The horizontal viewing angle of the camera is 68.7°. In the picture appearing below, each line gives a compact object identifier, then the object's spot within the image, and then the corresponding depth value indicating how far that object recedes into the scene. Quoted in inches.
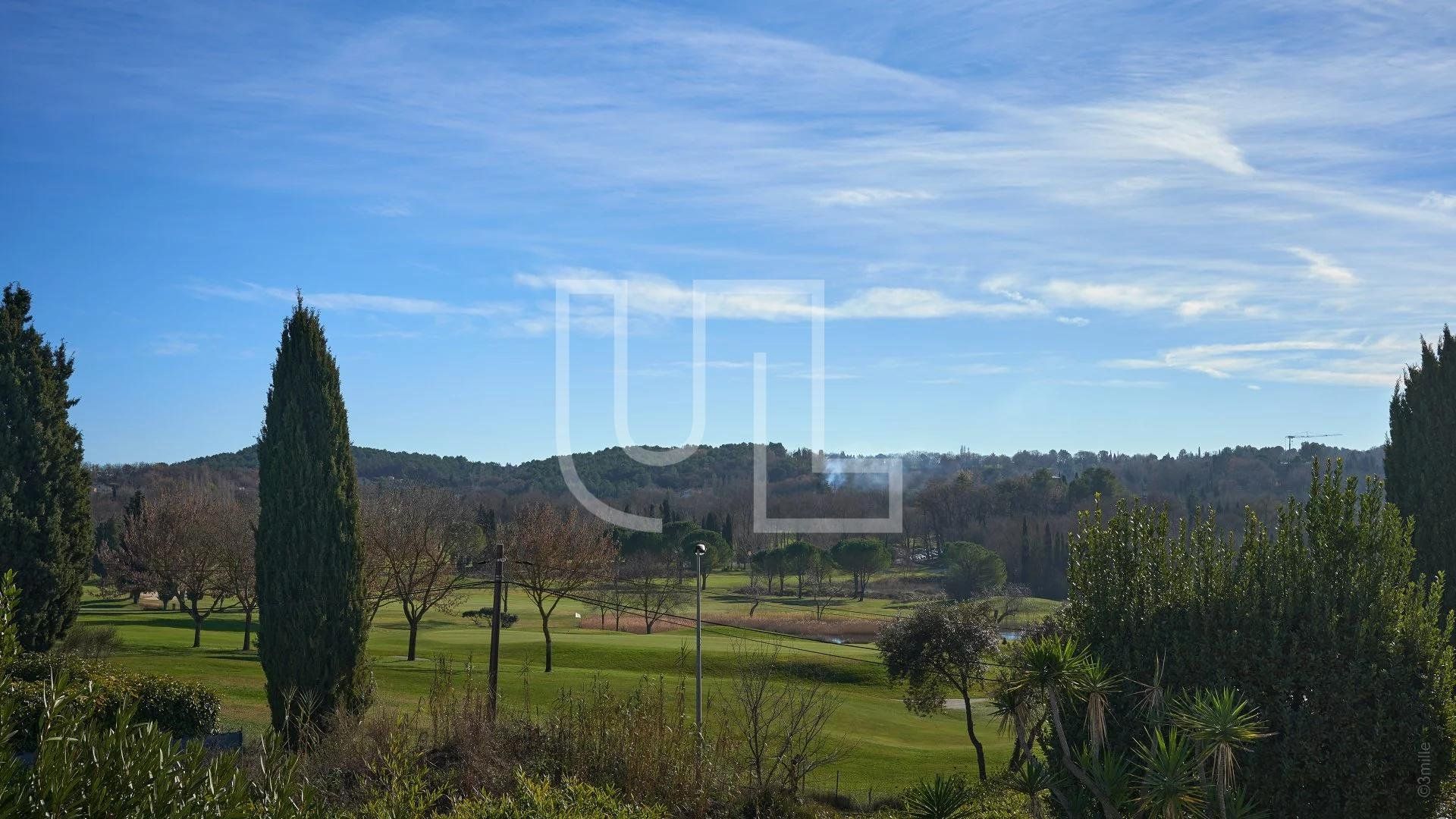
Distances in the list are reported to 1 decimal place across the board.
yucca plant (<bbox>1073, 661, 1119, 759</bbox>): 384.5
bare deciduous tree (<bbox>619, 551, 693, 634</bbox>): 2081.7
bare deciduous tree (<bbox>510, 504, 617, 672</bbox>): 1446.9
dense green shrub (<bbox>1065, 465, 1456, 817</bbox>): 432.8
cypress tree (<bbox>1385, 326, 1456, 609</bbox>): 762.2
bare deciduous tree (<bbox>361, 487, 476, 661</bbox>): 1465.3
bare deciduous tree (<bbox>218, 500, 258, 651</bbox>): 1482.5
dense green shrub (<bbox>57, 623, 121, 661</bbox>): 999.6
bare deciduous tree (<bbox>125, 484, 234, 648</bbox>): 1529.3
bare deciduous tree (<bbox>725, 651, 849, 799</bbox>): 571.5
